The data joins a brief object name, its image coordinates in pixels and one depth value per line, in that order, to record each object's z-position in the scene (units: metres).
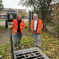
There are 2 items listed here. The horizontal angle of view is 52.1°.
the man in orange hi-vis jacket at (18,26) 2.74
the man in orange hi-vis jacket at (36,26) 2.76
